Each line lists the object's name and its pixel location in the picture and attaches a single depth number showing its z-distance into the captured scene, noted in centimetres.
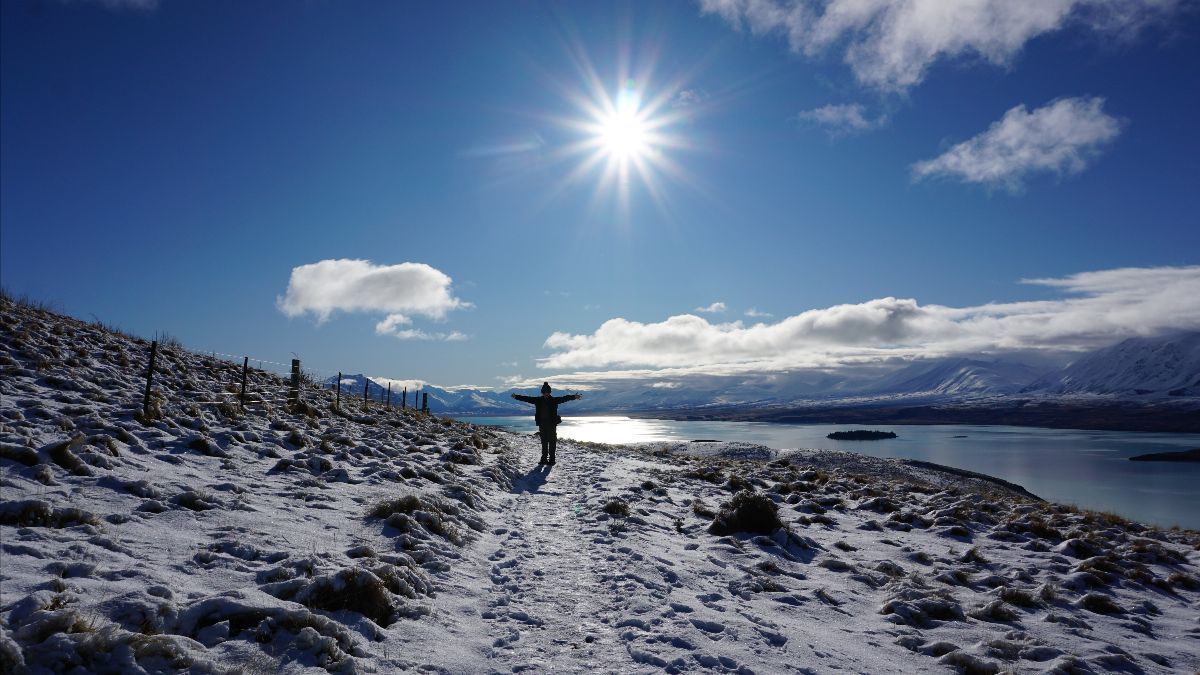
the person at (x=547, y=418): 1968
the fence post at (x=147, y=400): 1162
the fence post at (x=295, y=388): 2008
